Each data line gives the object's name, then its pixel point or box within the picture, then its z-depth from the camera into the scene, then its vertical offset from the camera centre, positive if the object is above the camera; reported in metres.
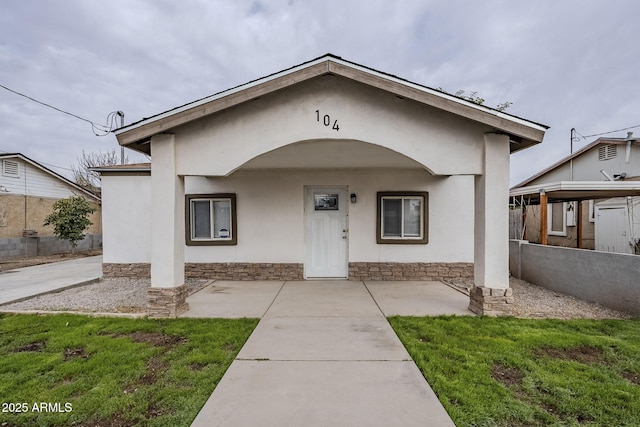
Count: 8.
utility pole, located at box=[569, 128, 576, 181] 13.78 +2.14
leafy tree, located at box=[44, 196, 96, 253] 13.61 -0.32
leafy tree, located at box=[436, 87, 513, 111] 14.16 +5.22
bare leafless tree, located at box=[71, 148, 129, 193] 28.83 +4.95
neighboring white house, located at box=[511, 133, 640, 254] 10.84 +0.21
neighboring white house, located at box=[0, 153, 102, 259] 13.20 +0.36
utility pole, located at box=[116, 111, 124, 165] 16.13 +5.26
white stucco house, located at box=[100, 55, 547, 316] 5.04 +0.62
